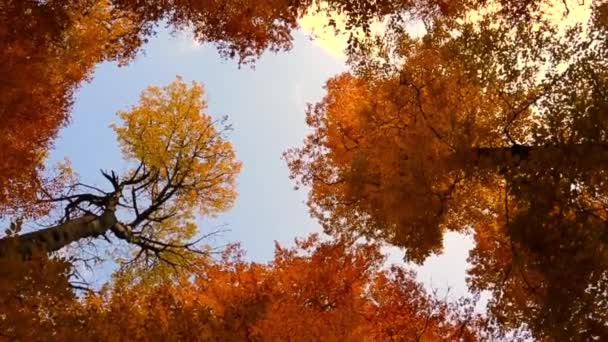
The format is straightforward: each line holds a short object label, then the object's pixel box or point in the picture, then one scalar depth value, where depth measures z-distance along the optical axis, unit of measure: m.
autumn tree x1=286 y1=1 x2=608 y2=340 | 7.14
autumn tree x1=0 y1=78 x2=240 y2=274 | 15.18
